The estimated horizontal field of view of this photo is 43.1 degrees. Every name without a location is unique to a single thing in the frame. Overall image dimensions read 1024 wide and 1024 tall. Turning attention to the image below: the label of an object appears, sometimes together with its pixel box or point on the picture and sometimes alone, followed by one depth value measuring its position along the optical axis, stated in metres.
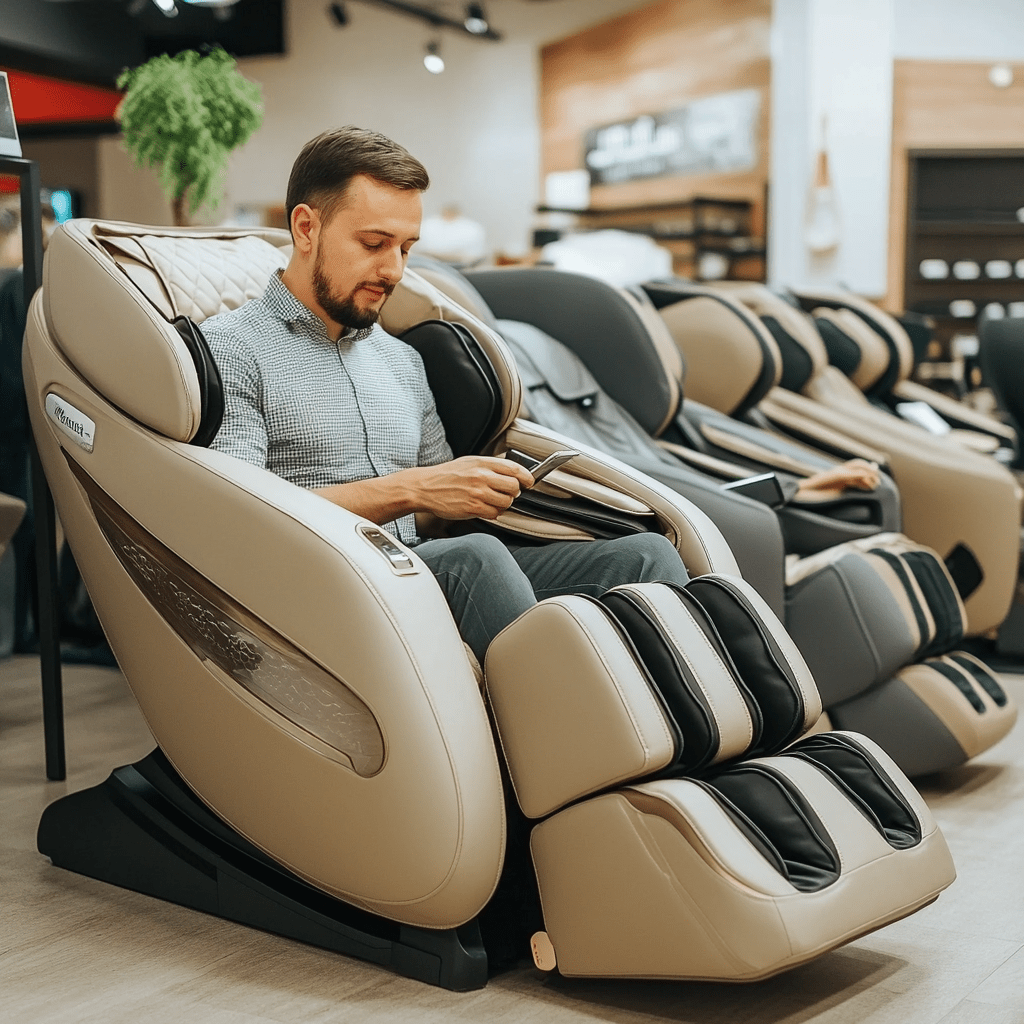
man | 1.81
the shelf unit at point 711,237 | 8.29
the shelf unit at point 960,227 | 8.29
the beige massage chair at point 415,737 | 1.56
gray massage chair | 2.46
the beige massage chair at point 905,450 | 3.54
